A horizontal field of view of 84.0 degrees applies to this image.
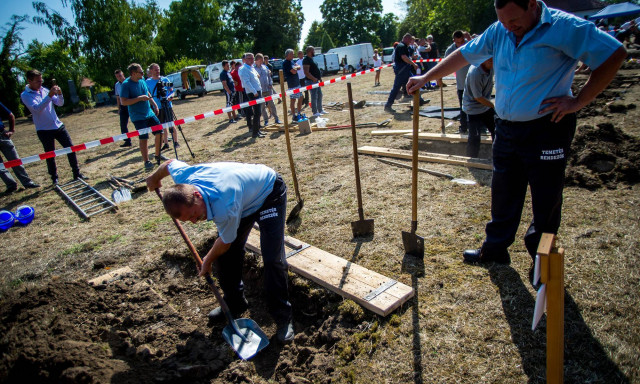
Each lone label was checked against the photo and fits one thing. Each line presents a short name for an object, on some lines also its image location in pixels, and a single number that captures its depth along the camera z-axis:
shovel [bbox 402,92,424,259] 3.26
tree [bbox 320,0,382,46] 70.31
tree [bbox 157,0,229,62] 47.94
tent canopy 25.20
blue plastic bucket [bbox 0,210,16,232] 5.61
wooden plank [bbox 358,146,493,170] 5.43
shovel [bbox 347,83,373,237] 3.90
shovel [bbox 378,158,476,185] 5.00
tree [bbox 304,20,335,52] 63.69
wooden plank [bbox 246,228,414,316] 2.82
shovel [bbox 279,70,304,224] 4.59
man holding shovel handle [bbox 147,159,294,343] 2.26
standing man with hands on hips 2.12
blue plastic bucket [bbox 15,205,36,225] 5.76
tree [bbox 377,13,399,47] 74.50
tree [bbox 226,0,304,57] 53.97
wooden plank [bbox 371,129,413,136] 7.78
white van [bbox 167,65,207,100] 25.18
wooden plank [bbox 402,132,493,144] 6.42
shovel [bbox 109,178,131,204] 6.23
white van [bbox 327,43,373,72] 35.16
